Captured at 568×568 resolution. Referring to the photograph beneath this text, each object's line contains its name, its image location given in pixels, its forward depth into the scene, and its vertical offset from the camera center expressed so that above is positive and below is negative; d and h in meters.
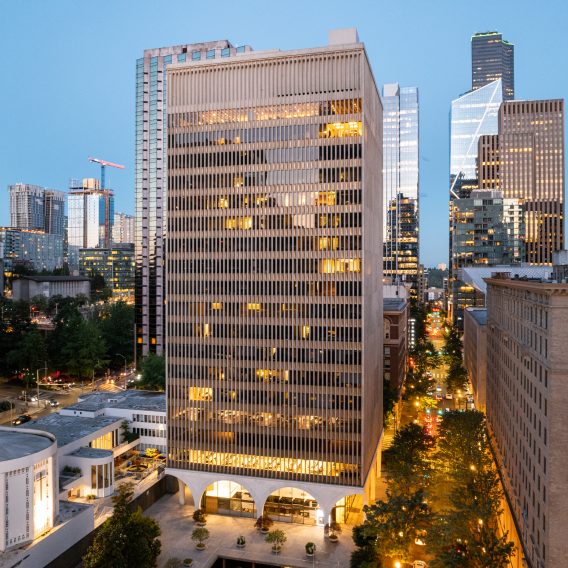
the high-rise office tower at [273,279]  72.81 +0.40
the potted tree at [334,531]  69.56 -32.86
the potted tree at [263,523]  71.88 -32.44
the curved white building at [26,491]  56.00 -22.38
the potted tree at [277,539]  65.56 -31.25
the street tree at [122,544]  53.88 -26.62
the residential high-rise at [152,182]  153.25 +28.60
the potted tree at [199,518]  73.19 -31.98
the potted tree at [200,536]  66.31 -30.98
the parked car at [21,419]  106.82 -27.53
